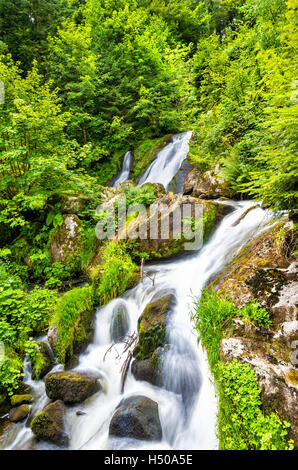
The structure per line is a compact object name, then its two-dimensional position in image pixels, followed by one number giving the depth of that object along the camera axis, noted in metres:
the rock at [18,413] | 3.46
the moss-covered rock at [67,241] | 6.61
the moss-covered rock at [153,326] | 3.52
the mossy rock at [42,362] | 4.09
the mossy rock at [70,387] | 3.48
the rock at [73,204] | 7.16
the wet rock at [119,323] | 4.31
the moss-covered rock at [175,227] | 5.67
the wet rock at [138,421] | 2.82
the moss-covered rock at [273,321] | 2.19
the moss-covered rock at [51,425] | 3.07
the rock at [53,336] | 4.29
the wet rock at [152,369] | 3.32
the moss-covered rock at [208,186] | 7.30
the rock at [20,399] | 3.66
